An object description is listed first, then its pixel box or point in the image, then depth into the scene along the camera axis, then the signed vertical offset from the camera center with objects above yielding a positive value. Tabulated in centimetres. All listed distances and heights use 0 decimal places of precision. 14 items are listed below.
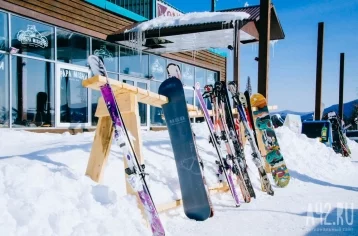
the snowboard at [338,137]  1041 -105
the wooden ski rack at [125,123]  303 -23
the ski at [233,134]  426 -42
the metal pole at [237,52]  838 +150
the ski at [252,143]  459 -59
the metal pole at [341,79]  1992 +184
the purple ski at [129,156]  272 -47
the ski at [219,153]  390 -63
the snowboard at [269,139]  519 -60
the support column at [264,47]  779 +152
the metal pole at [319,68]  1355 +174
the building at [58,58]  736 +134
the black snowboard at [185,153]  338 -56
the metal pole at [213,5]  1631 +542
